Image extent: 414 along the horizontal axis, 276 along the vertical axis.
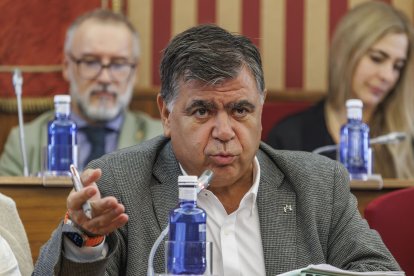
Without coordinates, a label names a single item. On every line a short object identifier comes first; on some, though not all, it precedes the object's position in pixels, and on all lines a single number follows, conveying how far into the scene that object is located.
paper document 4.51
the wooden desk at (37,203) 7.14
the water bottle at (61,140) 8.07
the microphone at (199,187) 4.61
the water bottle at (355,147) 8.42
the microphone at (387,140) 8.70
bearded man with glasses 9.83
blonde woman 9.98
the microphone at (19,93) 8.39
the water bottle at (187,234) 4.47
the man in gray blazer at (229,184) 5.33
